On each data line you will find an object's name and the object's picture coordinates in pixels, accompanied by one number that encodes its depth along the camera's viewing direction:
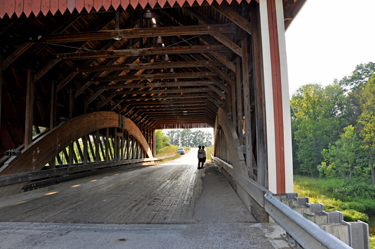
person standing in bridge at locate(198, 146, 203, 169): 13.23
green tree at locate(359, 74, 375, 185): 32.09
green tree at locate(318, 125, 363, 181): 33.62
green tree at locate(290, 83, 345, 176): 40.66
